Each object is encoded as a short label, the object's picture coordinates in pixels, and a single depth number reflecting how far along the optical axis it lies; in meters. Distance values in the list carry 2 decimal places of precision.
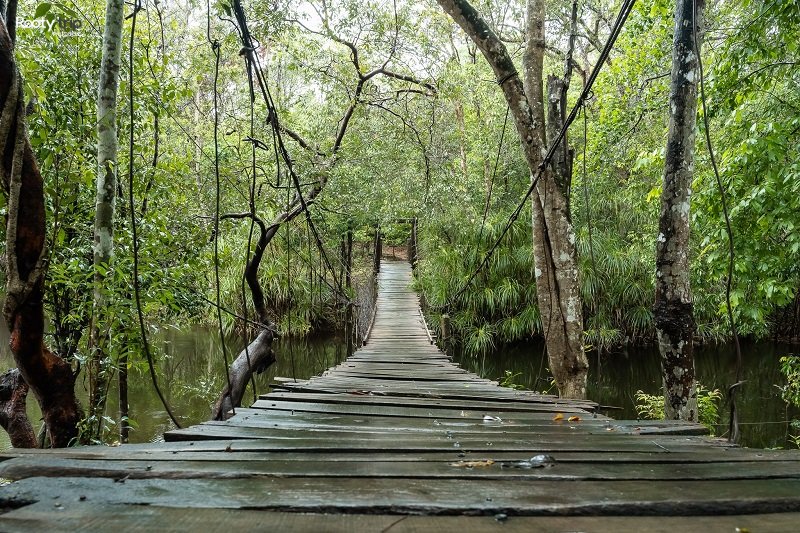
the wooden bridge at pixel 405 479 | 0.81
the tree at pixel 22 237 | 1.60
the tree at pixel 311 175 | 3.77
